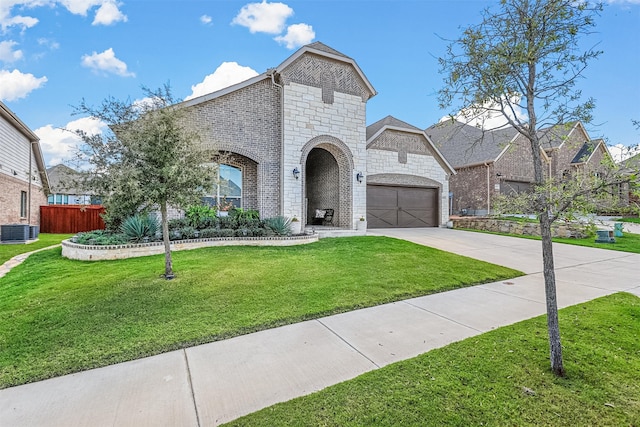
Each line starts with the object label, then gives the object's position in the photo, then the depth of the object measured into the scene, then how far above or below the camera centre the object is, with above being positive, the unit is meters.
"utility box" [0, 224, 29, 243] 12.09 -0.71
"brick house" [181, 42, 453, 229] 11.67 +3.50
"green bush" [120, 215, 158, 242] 8.82 -0.43
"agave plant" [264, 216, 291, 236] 10.66 -0.46
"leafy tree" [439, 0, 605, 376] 2.78 +1.46
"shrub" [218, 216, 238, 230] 10.64 -0.34
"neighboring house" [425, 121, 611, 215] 18.84 +2.87
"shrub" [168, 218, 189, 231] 9.93 -0.31
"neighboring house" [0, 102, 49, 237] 13.52 +2.29
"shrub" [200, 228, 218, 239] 9.61 -0.62
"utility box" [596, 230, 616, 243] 11.76 -1.09
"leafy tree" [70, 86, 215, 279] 5.11 +1.09
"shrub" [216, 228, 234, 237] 9.86 -0.64
